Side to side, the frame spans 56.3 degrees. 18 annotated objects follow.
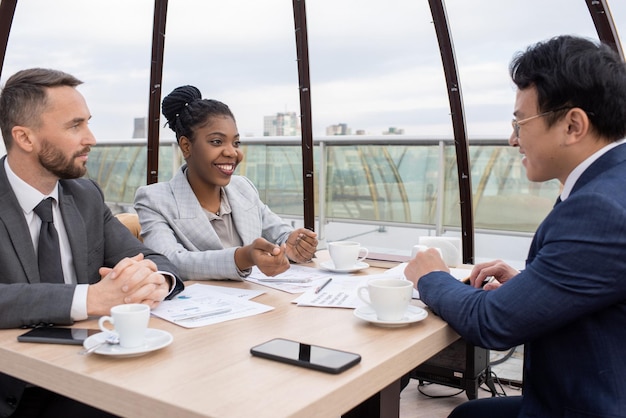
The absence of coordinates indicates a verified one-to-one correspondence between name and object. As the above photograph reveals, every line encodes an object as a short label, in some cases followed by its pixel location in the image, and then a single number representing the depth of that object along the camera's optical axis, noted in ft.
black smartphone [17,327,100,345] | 4.04
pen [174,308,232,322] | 4.70
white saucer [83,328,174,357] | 3.73
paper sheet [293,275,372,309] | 5.24
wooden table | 3.09
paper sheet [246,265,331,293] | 5.99
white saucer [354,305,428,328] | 4.48
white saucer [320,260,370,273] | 6.77
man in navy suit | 3.84
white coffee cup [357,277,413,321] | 4.47
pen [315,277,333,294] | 5.79
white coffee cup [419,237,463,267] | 7.05
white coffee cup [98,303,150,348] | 3.79
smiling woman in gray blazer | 6.36
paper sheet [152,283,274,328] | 4.70
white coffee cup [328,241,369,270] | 6.79
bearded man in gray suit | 4.54
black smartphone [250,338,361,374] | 3.55
